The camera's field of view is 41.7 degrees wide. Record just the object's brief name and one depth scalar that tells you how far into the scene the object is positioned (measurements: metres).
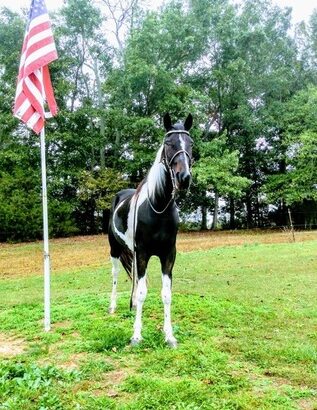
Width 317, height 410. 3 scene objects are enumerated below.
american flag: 6.05
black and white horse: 4.72
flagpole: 6.02
